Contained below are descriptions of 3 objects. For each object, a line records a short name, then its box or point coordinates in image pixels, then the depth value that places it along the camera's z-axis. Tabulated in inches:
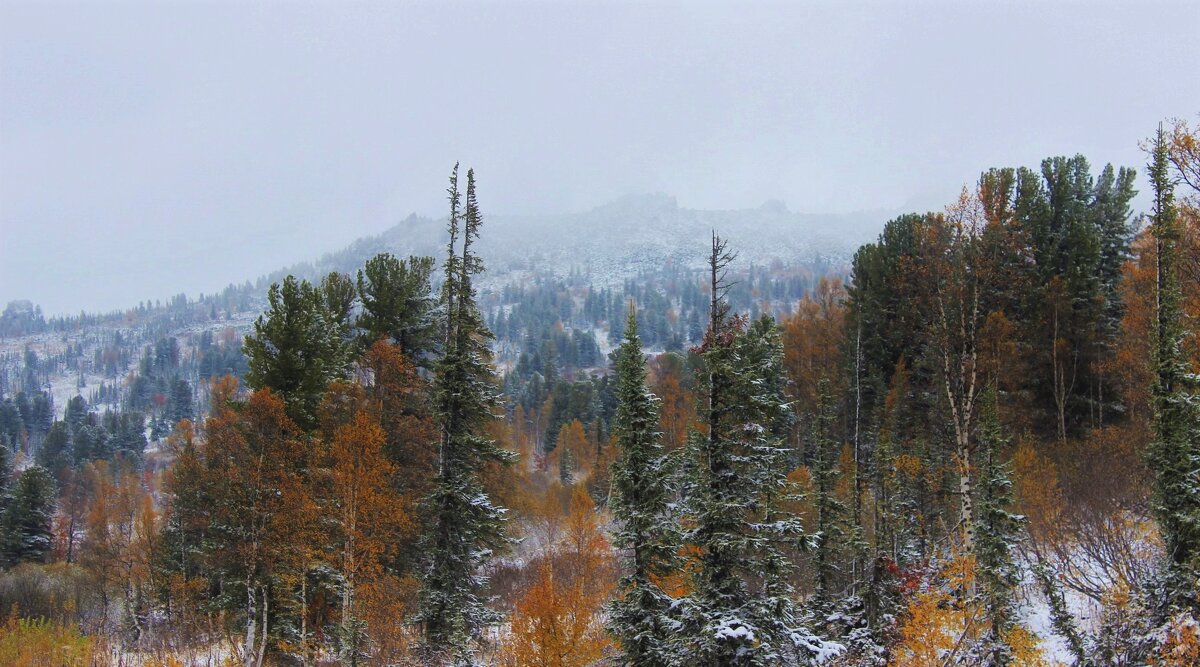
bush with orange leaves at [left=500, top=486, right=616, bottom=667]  734.5
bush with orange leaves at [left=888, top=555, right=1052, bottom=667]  616.7
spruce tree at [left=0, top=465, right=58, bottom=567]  1888.5
